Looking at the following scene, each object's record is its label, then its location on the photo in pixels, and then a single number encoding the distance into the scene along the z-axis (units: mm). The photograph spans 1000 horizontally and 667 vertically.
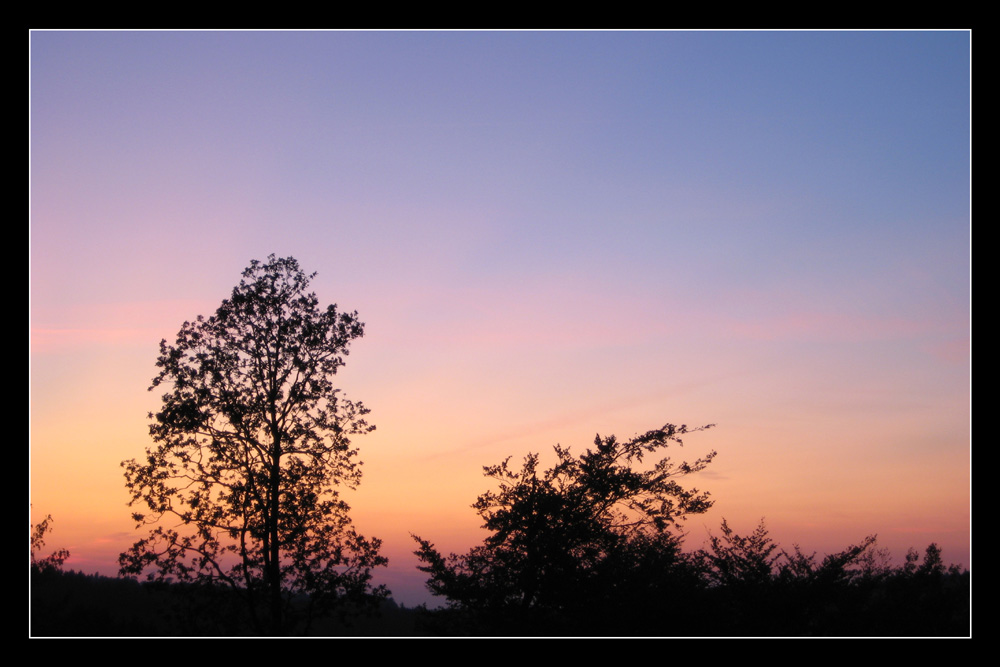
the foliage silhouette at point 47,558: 28750
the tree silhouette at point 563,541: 25734
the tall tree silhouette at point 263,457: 26141
